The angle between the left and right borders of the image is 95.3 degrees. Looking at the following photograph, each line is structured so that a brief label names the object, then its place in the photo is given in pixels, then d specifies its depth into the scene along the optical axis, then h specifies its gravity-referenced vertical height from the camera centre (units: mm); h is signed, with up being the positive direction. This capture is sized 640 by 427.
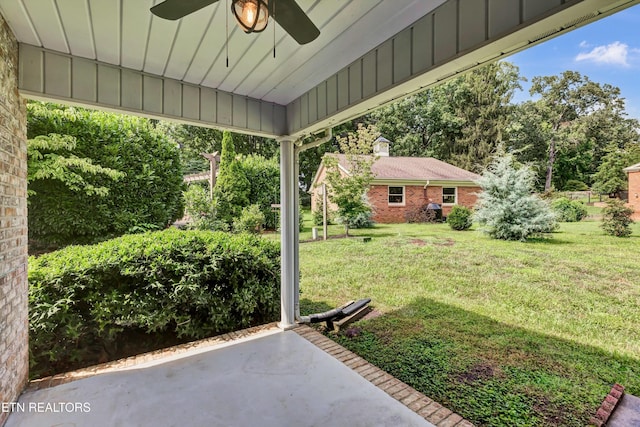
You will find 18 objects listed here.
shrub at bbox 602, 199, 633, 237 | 5789 -170
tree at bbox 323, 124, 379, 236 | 8984 +785
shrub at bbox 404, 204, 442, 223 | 11422 -166
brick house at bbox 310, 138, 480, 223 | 11258 +925
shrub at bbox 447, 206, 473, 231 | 9078 -236
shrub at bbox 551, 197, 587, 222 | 7332 +22
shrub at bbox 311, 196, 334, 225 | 10062 -91
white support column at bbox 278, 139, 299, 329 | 3314 -289
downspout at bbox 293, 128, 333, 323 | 3359 -488
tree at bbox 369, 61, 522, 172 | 18062 +5955
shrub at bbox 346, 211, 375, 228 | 9453 -307
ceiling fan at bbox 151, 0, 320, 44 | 1209 +875
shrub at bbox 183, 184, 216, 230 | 7297 +55
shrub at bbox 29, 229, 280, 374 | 2428 -743
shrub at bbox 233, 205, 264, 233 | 8031 -254
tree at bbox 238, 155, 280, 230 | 9284 +881
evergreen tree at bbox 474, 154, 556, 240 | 7125 +129
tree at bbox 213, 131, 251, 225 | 8430 +802
